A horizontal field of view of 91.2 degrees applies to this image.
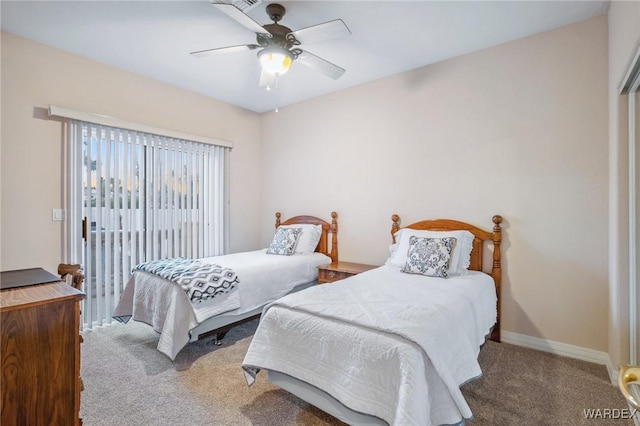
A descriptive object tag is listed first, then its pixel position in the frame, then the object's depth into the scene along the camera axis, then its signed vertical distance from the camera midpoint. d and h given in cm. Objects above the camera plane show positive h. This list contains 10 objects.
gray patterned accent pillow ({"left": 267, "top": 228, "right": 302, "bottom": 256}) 375 -35
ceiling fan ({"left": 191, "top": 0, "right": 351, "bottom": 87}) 209 +124
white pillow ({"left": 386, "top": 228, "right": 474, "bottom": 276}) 272 -33
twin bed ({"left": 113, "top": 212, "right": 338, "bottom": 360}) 247 -74
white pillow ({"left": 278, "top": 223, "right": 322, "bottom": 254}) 388 -32
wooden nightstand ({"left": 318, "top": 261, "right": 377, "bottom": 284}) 336 -62
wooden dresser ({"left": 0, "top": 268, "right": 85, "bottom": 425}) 118 -56
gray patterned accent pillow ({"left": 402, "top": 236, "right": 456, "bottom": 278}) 264 -38
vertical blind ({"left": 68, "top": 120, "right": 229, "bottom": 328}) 307 +11
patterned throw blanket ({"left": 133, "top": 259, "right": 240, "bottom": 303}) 248 -53
